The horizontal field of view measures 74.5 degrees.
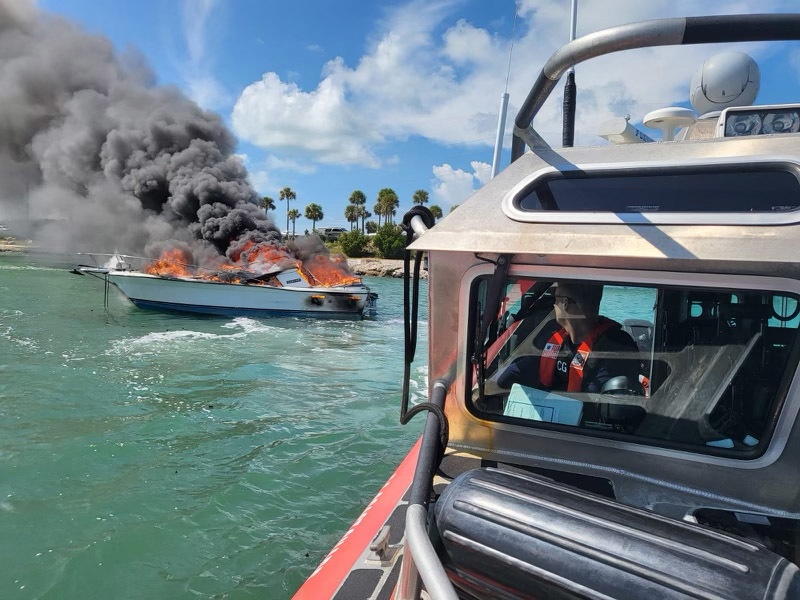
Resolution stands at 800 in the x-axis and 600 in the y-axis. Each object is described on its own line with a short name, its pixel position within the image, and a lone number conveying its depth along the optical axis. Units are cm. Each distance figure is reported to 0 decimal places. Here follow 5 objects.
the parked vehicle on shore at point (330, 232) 8402
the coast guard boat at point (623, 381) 150
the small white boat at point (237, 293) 2022
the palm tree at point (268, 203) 7919
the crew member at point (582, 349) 239
